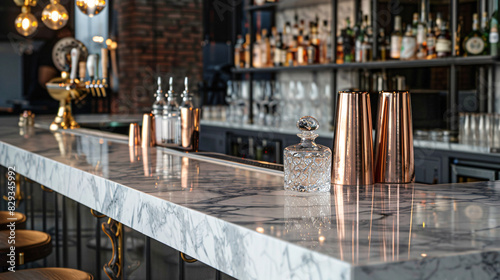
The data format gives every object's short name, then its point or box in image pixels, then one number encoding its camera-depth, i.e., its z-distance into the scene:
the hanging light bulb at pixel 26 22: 3.32
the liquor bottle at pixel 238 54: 4.86
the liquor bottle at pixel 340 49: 4.01
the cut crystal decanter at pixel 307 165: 1.27
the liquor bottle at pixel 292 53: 4.39
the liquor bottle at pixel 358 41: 3.82
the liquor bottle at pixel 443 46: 3.24
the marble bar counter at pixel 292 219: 0.80
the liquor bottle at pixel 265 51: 4.62
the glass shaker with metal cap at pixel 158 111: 2.20
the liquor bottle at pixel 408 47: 3.46
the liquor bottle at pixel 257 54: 4.63
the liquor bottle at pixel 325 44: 4.13
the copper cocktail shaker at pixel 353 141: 1.35
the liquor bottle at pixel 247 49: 4.80
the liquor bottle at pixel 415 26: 3.55
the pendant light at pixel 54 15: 3.08
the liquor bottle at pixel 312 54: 4.16
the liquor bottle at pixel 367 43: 3.80
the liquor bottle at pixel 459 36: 3.07
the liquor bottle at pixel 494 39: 2.94
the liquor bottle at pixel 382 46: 3.78
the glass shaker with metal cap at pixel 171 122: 2.17
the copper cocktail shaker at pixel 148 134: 2.25
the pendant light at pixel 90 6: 2.71
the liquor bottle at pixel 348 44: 3.94
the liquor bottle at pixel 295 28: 4.39
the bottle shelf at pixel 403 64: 2.96
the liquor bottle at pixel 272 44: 4.47
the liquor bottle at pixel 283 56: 4.44
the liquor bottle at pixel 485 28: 3.11
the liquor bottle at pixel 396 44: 3.54
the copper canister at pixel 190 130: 2.11
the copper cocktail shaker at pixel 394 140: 1.39
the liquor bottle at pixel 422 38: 3.47
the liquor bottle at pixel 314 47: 4.16
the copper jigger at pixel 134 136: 2.30
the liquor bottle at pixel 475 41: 3.09
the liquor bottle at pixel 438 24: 3.32
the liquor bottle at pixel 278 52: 4.45
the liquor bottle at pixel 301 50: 4.27
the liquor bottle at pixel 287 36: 4.43
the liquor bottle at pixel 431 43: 3.36
